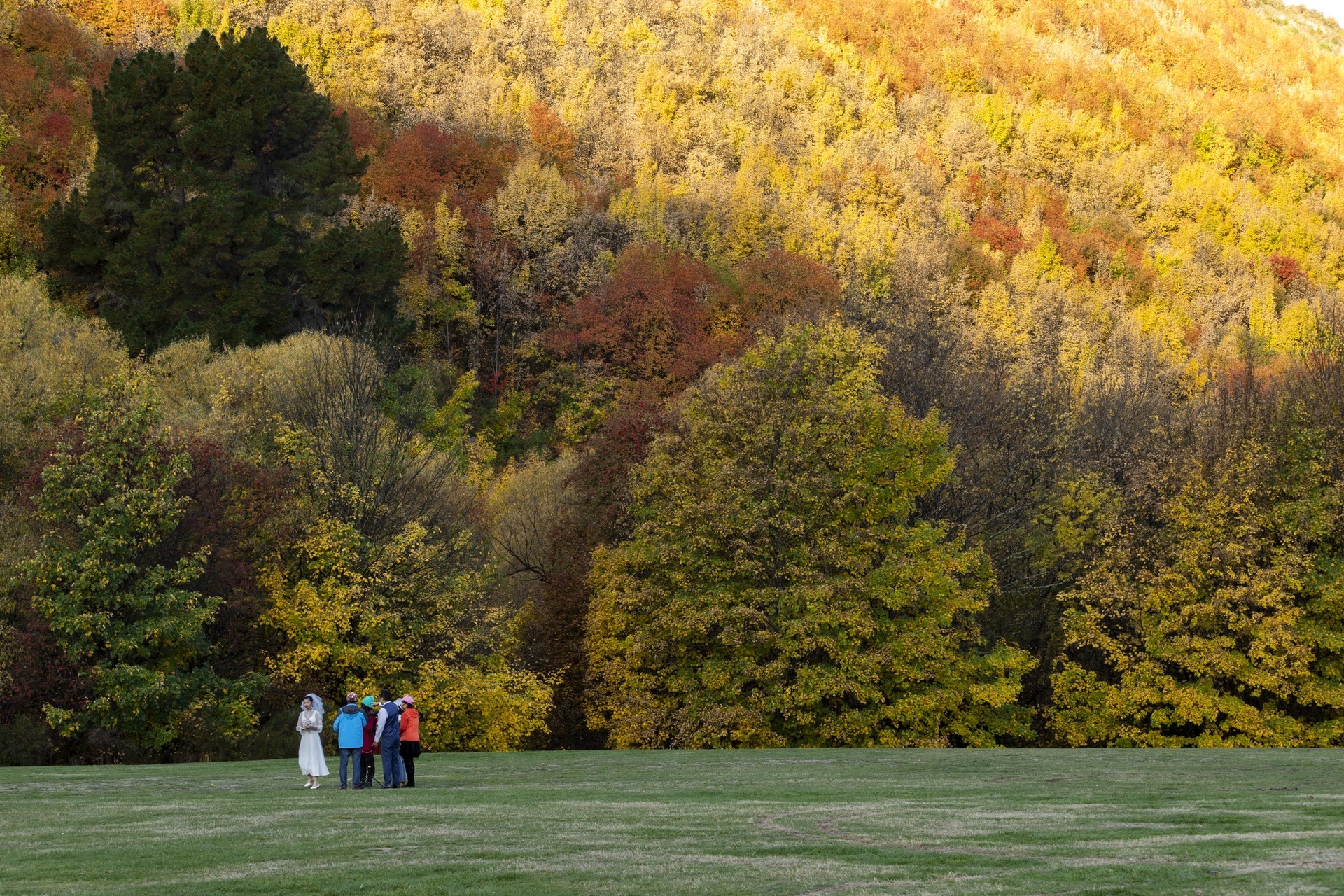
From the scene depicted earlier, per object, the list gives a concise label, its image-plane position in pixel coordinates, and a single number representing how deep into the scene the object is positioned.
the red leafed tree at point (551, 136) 139.00
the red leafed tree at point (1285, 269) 159.88
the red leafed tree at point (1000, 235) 152.38
